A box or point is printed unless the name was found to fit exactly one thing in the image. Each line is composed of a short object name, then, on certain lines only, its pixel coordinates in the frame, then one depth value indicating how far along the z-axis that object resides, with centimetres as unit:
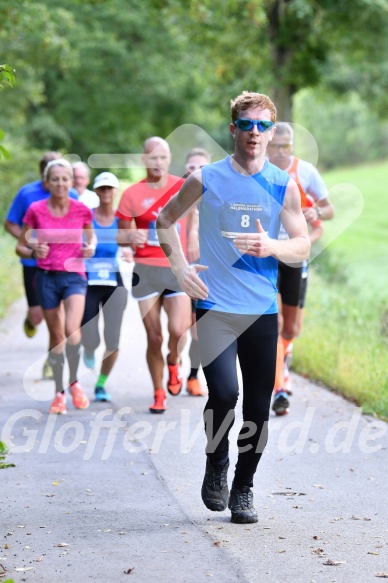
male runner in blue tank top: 1144
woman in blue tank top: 2017
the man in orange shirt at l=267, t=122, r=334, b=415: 1823
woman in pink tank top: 1892
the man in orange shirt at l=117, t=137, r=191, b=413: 1861
